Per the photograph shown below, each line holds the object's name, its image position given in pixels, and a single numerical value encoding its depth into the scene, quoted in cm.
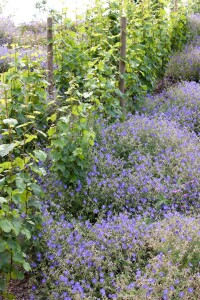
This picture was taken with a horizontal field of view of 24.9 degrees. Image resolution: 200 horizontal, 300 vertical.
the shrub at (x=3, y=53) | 844
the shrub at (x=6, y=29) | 1101
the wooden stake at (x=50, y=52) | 578
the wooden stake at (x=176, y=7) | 1045
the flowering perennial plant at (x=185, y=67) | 844
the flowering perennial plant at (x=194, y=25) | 1148
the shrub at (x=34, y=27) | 1193
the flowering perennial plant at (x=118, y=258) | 284
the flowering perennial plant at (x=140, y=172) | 394
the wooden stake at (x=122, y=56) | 575
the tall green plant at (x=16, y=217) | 264
